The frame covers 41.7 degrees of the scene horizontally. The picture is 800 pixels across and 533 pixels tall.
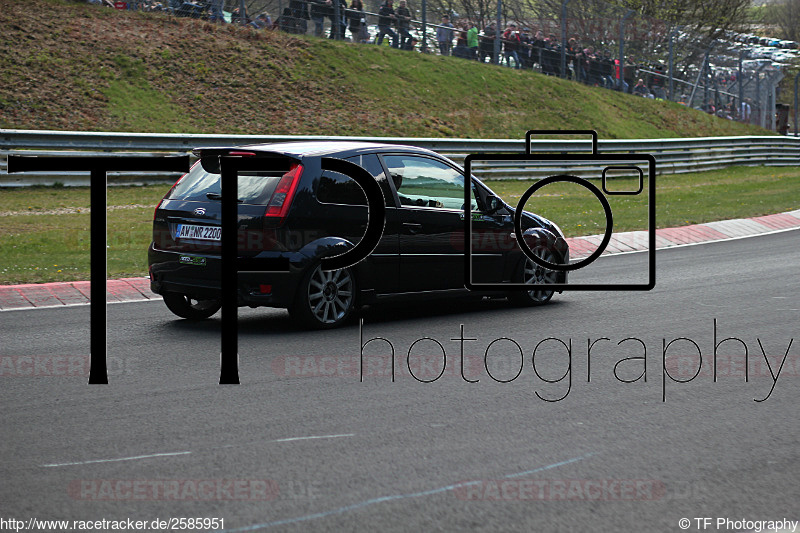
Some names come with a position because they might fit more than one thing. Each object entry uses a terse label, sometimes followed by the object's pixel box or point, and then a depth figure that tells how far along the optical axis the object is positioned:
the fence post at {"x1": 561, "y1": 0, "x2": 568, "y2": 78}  32.53
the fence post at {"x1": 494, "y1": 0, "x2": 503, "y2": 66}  32.81
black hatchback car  8.48
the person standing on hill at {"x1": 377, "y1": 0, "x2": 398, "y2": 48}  32.19
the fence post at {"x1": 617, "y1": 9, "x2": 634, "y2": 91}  33.37
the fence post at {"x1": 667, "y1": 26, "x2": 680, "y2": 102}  34.76
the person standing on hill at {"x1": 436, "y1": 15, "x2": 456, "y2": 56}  34.08
